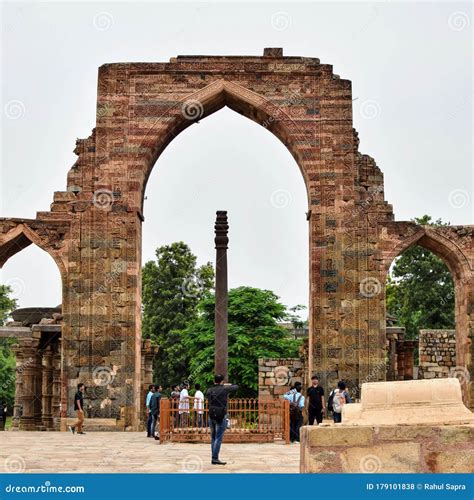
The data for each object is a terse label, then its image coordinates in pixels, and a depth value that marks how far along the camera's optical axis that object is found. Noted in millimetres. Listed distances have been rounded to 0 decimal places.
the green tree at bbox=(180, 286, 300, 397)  33406
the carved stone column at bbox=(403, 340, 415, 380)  25516
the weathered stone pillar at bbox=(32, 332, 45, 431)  24156
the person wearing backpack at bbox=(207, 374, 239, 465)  10707
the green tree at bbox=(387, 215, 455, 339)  34562
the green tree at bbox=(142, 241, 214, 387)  40406
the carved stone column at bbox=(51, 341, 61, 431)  26828
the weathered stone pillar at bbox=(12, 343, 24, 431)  24491
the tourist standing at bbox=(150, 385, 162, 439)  16469
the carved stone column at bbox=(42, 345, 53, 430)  25906
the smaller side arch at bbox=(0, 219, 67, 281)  19469
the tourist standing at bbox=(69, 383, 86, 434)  17766
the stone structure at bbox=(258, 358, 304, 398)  22141
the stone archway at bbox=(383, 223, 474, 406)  19375
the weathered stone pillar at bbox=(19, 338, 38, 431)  23812
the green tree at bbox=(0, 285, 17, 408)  43719
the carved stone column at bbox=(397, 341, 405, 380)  25500
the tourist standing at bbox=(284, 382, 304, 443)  15617
